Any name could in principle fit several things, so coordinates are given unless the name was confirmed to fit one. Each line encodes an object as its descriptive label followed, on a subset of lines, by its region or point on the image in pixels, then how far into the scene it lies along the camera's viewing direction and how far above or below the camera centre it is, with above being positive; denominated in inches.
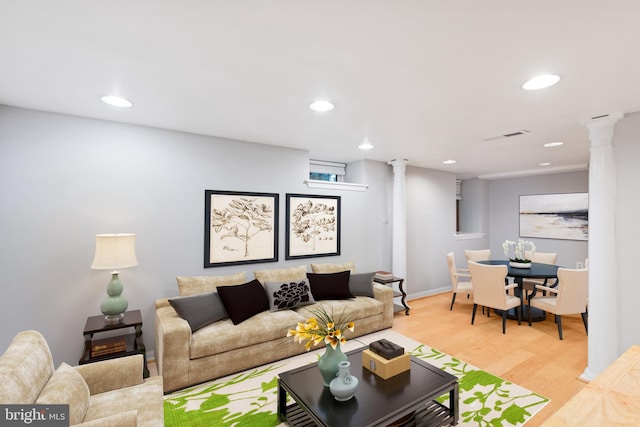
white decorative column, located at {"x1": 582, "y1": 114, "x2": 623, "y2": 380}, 100.9 -10.5
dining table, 156.6 -29.5
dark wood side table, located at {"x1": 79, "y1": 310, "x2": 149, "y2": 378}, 96.3 -39.1
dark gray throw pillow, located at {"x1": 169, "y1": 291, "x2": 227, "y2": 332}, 108.3 -34.7
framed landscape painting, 216.2 +3.3
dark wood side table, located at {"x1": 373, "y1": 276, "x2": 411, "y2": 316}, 173.8 -45.6
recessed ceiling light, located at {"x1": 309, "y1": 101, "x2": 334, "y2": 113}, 94.0 +37.1
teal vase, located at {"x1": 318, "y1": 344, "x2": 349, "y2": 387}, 74.5 -36.6
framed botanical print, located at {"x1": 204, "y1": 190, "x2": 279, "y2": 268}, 134.8 -4.6
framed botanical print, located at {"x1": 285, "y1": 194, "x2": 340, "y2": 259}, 158.9 -4.2
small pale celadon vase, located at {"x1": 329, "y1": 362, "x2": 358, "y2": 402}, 70.7 -40.4
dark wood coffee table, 67.7 -45.1
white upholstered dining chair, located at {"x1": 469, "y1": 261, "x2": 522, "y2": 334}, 148.6 -36.0
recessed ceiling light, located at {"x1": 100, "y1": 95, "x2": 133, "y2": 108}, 90.7 +37.1
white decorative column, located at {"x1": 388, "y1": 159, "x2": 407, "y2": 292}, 188.5 -0.5
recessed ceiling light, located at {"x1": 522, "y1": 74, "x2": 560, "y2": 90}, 75.2 +36.8
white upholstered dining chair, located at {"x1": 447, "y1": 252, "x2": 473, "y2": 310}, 177.9 -40.8
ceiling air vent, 124.1 +37.7
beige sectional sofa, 99.0 -44.1
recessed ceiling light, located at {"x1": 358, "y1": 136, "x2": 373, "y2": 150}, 143.5 +38.1
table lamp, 100.4 -15.2
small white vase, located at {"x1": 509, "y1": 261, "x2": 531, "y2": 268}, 173.0 -26.5
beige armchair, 51.4 -37.0
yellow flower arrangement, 73.7 -29.1
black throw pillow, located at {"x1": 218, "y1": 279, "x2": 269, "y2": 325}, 116.6 -34.1
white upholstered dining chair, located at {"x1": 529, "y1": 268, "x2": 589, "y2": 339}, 139.3 -35.9
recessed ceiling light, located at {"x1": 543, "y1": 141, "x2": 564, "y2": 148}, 144.2 +38.2
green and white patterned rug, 85.2 -58.5
